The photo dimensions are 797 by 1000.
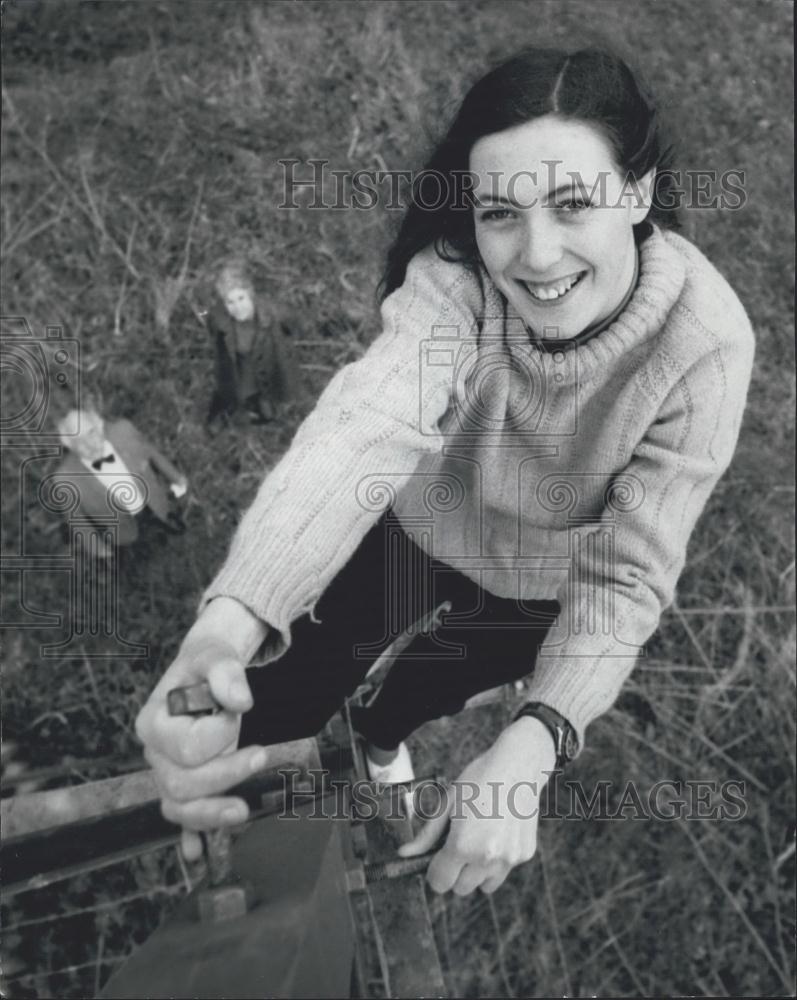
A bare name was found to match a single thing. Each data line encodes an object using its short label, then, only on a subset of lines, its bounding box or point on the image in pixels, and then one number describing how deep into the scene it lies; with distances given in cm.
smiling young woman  100
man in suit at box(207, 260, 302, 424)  214
